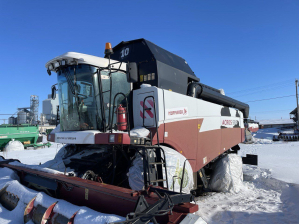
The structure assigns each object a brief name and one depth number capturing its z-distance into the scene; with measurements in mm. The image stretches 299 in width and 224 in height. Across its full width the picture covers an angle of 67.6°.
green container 15411
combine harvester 2561
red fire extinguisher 3641
